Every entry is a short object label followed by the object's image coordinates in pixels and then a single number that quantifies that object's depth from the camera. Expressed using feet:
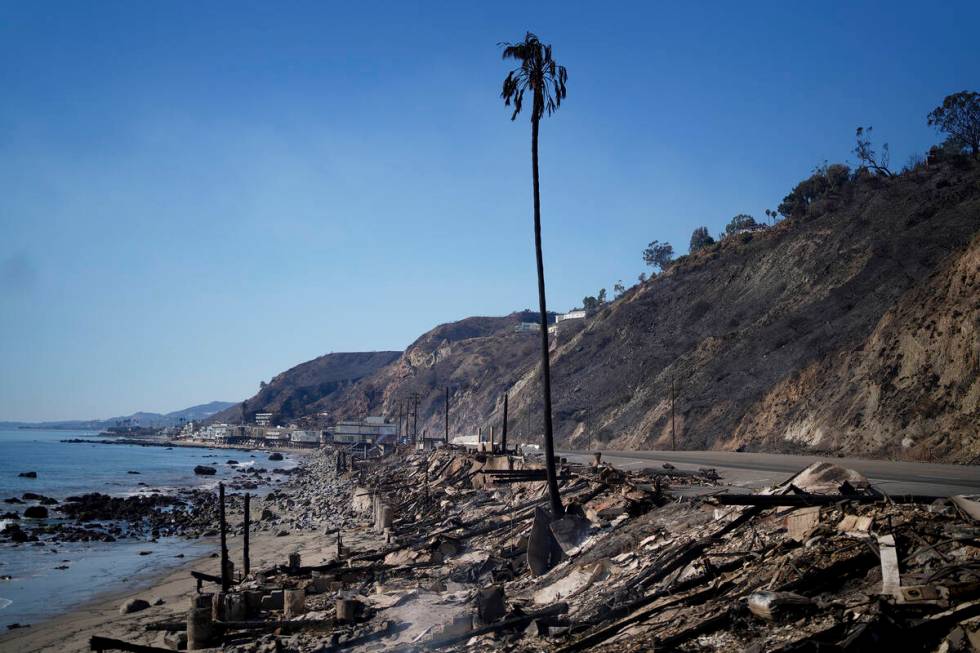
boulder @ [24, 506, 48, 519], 160.33
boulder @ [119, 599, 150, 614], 71.36
